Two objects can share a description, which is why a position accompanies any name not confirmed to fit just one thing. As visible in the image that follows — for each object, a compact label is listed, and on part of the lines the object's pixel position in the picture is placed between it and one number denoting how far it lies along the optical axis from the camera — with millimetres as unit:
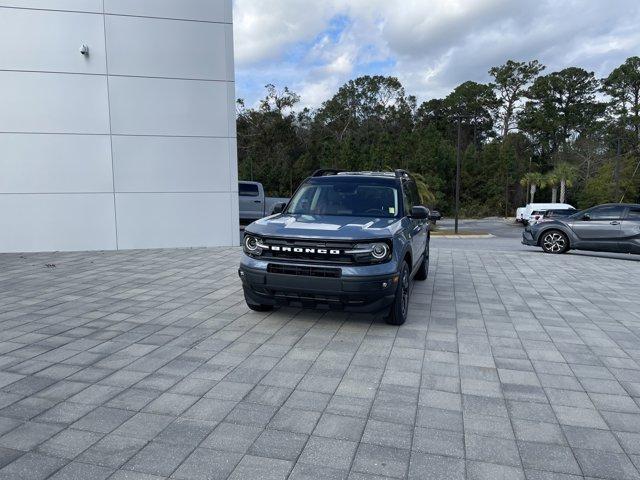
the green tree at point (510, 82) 51812
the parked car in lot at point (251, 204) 17344
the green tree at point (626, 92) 44219
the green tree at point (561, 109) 48812
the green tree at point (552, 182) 41531
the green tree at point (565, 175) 40938
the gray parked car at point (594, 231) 11742
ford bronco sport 4758
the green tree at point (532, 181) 42125
